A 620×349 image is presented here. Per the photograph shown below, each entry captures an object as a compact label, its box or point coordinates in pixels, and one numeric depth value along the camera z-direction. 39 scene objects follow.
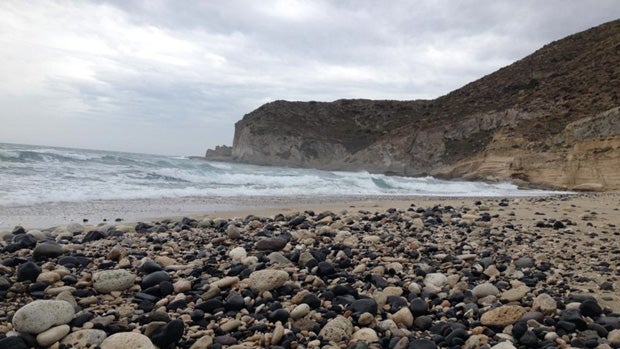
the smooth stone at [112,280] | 3.32
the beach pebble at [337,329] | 2.70
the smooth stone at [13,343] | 2.36
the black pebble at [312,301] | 3.12
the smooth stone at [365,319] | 2.89
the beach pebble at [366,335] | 2.67
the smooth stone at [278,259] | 4.13
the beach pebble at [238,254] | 4.28
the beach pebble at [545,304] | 3.03
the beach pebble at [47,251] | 4.15
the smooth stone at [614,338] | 2.60
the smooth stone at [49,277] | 3.40
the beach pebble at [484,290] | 3.39
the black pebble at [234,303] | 3.07
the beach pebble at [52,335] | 2.48
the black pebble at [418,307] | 3.08
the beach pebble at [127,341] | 2.39
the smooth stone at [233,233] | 5.30
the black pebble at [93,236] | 5.26
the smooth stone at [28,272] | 3.40
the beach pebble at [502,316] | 2.86
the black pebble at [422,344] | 2.54
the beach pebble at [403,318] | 2.93
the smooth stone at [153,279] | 3.43
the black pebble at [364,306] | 3.03
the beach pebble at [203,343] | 2.52
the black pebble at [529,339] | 2.61
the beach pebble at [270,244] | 4.61
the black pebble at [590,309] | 2.99
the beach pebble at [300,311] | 2.94
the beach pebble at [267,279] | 3.36
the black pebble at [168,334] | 2.51
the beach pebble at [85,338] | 2.49
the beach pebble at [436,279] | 3.64
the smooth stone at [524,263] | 4.17
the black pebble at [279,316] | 2.90
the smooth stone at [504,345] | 2.48
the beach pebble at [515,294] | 3.32
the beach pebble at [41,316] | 2.54
